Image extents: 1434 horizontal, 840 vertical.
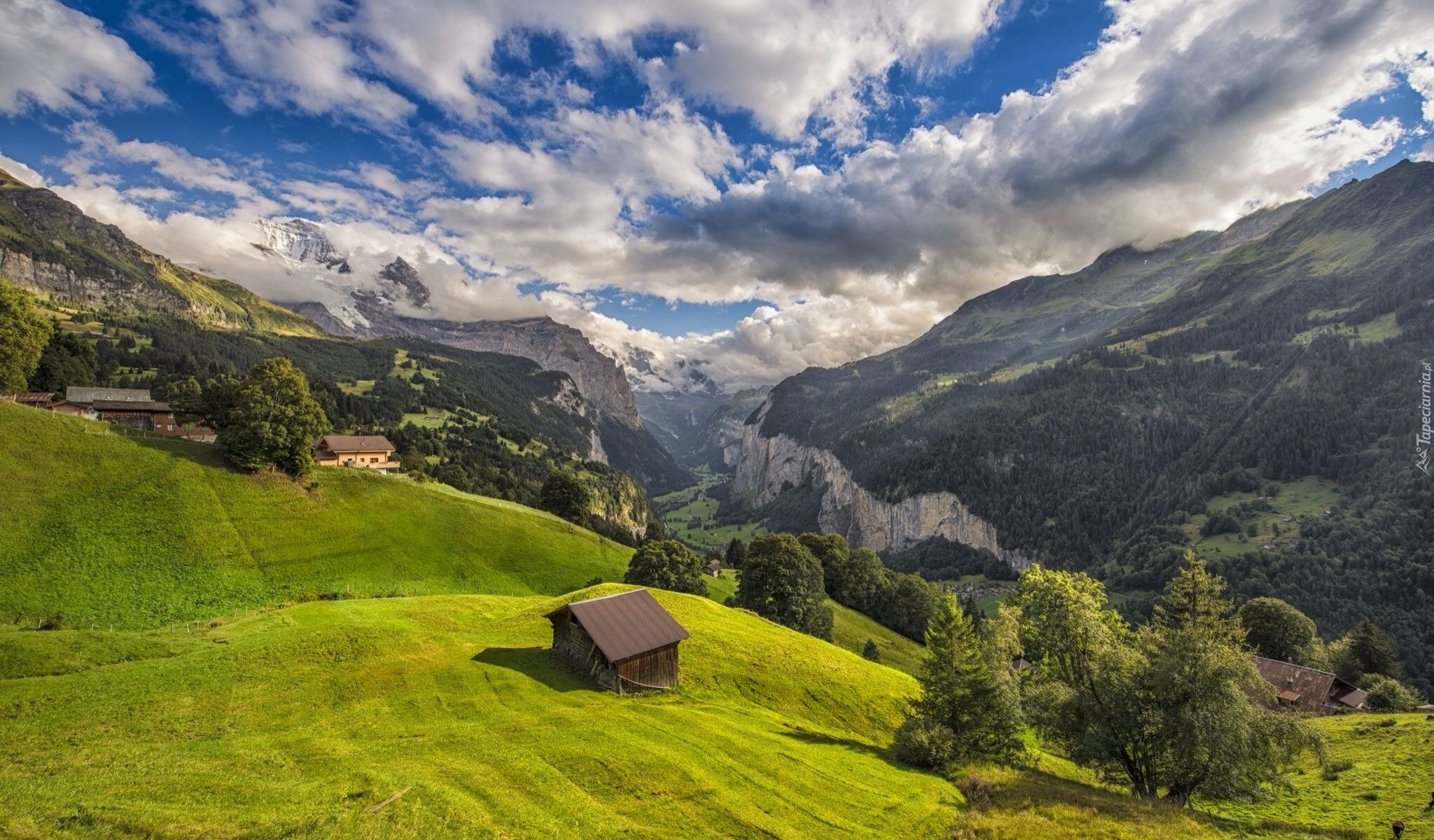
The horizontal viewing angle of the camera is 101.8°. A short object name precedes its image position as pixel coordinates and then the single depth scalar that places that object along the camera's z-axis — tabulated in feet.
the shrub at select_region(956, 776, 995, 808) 94.74
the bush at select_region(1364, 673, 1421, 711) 232.12
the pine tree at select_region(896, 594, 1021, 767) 111.34
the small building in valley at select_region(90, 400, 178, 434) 318.24
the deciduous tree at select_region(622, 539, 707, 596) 260.42
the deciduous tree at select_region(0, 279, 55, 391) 221.13
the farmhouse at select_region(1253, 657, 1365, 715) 239.91
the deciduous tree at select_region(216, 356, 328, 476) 223.51
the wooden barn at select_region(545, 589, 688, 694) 118.52
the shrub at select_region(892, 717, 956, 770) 109.40
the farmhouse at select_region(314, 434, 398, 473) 345.31
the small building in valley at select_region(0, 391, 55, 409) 284.61
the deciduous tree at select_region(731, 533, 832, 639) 276.62
